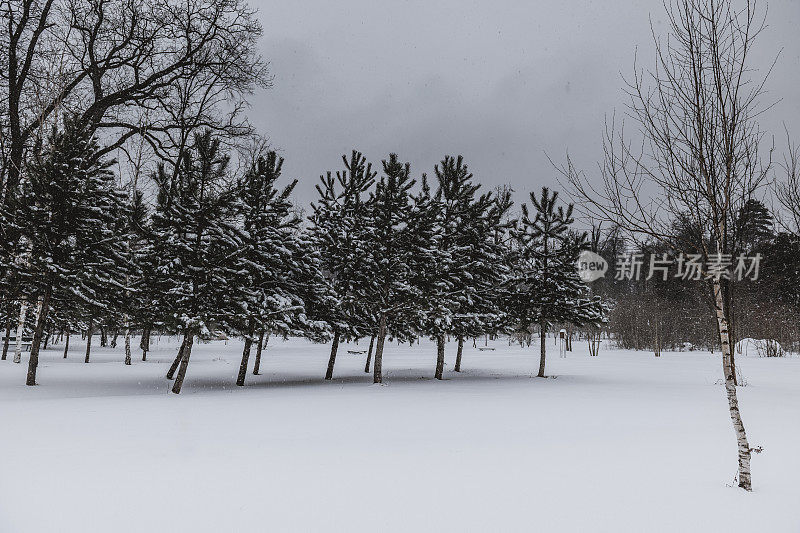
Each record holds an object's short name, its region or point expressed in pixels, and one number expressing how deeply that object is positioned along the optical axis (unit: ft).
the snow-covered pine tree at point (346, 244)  64.80
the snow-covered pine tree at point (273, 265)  54.13
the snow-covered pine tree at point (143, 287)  52.54
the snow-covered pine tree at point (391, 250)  64.23
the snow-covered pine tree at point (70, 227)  48.29
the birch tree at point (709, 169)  17.93
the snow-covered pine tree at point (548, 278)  74.08
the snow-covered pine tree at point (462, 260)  67.36
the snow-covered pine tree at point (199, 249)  49.08
